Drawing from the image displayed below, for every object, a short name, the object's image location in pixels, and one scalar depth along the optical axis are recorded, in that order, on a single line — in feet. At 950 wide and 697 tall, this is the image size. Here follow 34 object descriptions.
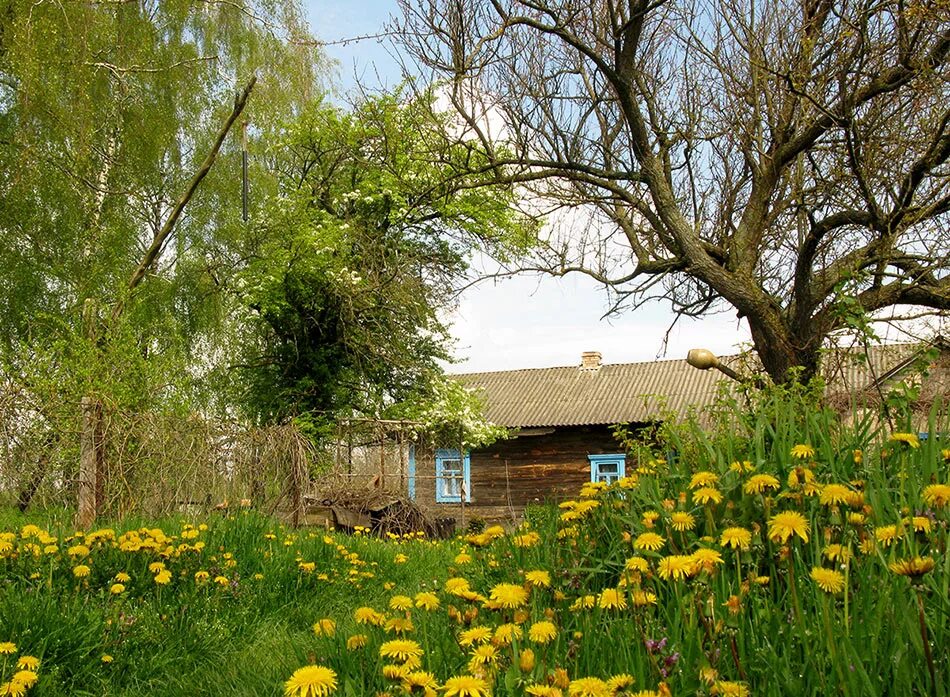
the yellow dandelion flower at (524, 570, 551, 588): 7.87
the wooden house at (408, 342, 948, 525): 71.56
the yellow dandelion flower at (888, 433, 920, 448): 8.62
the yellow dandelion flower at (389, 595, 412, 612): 7.91
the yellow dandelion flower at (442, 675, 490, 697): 5.28
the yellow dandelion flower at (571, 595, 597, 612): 7.16
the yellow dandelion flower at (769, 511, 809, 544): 6.59
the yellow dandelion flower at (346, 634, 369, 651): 7.55
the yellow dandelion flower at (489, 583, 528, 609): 7.00
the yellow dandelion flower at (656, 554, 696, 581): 6.10
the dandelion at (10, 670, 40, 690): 8.49
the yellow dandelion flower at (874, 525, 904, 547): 6.79
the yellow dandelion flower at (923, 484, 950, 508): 6.69
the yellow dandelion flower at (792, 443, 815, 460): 8.75
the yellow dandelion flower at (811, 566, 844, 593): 5.97
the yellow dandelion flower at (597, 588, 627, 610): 6.89
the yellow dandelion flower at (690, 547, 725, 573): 6.22
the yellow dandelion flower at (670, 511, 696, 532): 8.20
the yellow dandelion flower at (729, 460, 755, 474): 9.75
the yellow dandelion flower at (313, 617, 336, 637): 8.72
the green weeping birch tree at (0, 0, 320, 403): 36.14
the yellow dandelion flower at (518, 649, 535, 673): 5.31
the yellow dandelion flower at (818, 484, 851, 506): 7.31
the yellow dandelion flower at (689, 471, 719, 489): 8.84
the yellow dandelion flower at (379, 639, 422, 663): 6.44
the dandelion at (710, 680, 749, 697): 5.25
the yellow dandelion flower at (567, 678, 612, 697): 4.98
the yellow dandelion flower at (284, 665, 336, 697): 5.72
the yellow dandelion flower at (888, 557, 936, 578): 4.55
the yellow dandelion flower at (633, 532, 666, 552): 7.63
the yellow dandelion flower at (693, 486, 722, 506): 8.31
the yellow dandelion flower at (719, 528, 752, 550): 7.07
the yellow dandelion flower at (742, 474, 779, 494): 7.97
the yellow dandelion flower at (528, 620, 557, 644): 6.33
